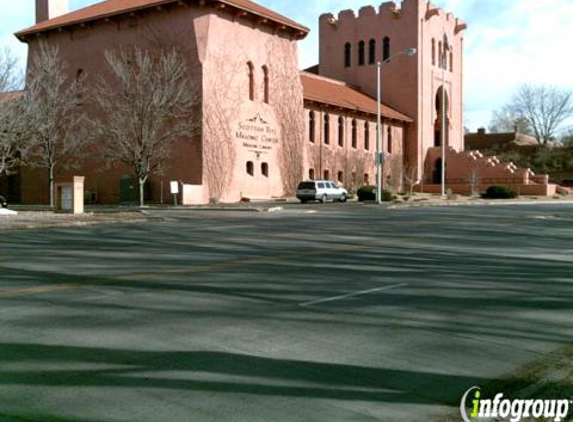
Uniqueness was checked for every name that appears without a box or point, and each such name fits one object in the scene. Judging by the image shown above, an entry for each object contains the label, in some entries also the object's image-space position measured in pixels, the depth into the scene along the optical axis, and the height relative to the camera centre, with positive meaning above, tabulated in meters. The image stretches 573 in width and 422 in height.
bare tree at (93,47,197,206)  39.53 +5.36
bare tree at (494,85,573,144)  112.19 +12.04
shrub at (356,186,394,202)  45.06 +0.01
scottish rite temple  43.03 +8.03
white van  43.22 +0.24
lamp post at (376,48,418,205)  40.41 +1.69
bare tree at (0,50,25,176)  31.20 +3.84
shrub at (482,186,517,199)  53.00 +0.03
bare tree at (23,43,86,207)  40.59 +5.36
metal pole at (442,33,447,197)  62.27 +12.82
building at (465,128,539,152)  99.31 +8.34
